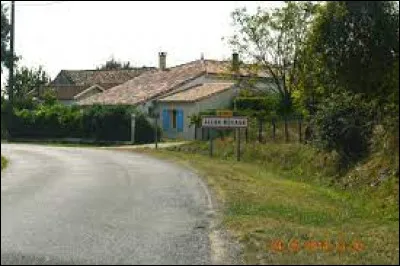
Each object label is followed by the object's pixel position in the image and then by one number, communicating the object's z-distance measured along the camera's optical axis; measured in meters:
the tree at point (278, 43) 34.35
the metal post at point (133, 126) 38.84
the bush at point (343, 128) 19.59
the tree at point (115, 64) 67.46
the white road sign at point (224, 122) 27.84
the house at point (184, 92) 41.56
